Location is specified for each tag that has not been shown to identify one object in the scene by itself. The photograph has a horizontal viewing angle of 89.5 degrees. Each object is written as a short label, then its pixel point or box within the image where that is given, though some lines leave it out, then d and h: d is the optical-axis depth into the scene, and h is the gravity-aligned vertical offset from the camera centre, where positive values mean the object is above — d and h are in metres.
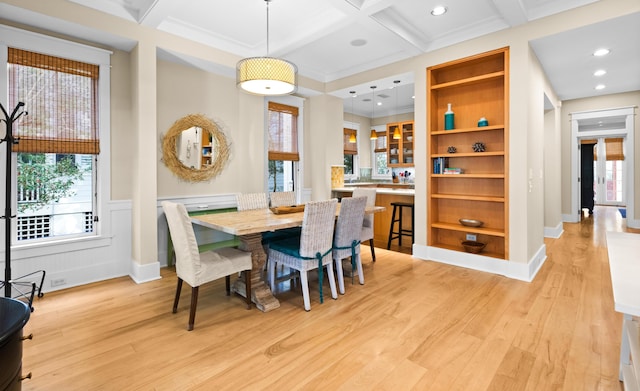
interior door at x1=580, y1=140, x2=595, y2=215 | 9.19 +0.44
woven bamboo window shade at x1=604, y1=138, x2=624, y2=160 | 10.91 +1.55
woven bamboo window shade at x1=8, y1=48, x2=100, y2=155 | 3.10 +0.98
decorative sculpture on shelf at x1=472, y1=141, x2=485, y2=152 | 3.96 +0.59
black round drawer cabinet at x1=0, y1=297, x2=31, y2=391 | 1.00 -0.46
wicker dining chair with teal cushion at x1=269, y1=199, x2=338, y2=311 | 2.76 -0.46
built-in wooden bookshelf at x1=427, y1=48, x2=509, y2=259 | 3.85 +0.51
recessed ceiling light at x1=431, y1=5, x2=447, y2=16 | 3.32 +1.94
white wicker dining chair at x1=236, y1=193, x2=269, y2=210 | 3.89 -0.06
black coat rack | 2.65 -0.20
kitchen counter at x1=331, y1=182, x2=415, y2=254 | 5.10 -0.33
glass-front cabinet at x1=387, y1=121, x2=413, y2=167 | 7.77 +1.25
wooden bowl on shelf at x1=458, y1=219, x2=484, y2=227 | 4.00 -0.35
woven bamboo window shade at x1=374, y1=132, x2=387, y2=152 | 8.80 +1.47
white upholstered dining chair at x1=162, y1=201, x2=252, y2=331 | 2.45 -0.52
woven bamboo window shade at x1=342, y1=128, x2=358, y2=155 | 8.25 +1.31
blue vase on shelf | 4.16 +0.98
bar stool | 5.01 -0.45
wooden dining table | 2.66 -0.35
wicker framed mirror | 4.14 +0.65
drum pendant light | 2.96 +1.15
